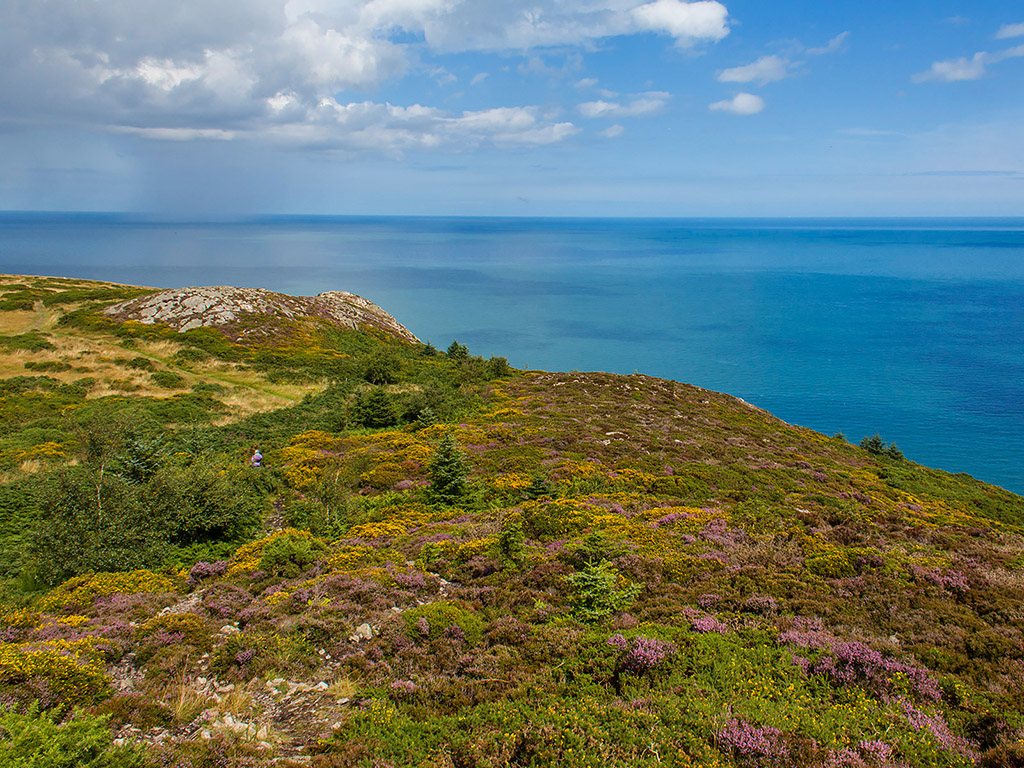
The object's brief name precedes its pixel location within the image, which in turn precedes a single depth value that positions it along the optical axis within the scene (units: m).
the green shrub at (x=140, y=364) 43.31
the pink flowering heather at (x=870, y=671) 9.18
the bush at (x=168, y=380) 40.25
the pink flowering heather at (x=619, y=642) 10.26
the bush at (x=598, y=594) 11.83
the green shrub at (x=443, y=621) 11.41
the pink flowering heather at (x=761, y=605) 11.98
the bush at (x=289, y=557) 14.48
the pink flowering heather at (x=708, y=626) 11.05
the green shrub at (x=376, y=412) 33.78
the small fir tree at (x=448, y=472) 21.52
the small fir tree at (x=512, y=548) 14.60
